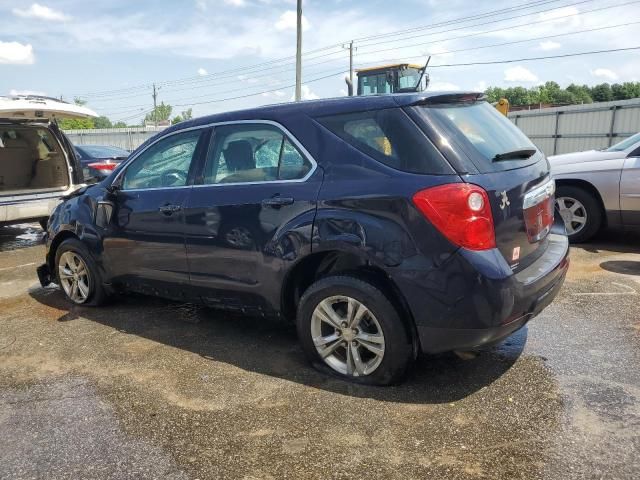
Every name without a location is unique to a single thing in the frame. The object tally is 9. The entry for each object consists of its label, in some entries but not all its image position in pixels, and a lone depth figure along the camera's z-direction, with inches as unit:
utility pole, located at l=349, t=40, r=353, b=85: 1839.6
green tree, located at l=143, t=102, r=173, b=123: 3686.0
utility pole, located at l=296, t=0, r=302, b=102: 842.2
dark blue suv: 110.7
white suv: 270.1
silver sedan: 245.8
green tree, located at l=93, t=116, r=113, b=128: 3938.7
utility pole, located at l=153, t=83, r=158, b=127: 3270.2
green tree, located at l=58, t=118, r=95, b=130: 2429.0
